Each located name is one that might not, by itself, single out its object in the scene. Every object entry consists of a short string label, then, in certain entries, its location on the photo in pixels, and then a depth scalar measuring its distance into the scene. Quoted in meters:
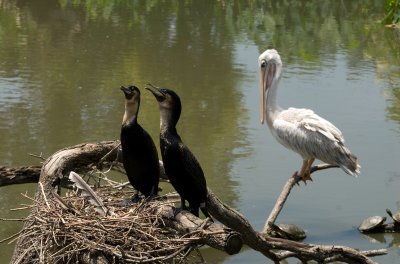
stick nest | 10.51
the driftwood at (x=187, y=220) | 11.60
